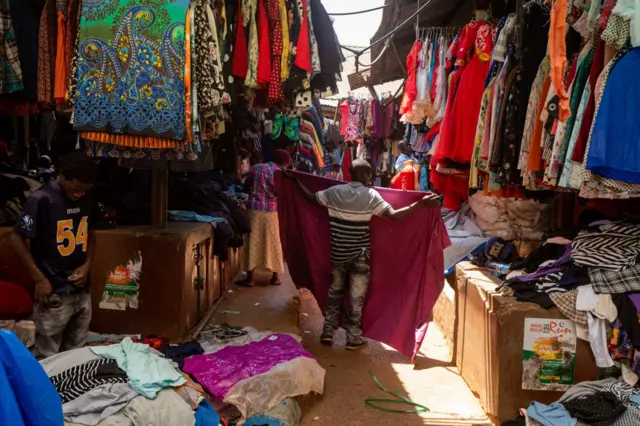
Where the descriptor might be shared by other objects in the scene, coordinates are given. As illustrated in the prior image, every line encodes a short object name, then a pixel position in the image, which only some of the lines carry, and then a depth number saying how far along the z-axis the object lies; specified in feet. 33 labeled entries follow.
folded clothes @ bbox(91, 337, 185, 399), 9.68
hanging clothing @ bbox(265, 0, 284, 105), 13.01
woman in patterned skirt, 22.25
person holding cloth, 17.10
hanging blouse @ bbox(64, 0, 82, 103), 11.53
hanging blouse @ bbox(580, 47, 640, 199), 9.88
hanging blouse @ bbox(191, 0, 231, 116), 10.96
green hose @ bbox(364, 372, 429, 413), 13.57
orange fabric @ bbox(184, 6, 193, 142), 10.62
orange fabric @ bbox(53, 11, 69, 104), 11.64
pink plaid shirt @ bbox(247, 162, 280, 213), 22.04
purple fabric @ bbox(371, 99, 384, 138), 34.24
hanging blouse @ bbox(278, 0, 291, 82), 13.05
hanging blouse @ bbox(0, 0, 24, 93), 11.82
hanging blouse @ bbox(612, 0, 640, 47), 9.21
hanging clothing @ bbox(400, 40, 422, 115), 20.81
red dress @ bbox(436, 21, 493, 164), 15.97
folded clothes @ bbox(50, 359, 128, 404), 9.38
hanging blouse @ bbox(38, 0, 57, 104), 11.96
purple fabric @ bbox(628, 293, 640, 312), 10.42
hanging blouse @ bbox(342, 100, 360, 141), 38.24
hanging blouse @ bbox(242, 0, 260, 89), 12.76
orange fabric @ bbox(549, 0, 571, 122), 10.36
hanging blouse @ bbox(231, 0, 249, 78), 12.67
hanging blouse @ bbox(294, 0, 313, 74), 13.08
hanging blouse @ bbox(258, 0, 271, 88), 12.78
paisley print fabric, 10.55
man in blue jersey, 10.58
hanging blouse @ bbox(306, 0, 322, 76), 13.46
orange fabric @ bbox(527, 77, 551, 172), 12.26
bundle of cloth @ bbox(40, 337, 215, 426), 9.08
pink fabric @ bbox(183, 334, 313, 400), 12.19
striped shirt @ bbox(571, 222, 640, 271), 11.35
